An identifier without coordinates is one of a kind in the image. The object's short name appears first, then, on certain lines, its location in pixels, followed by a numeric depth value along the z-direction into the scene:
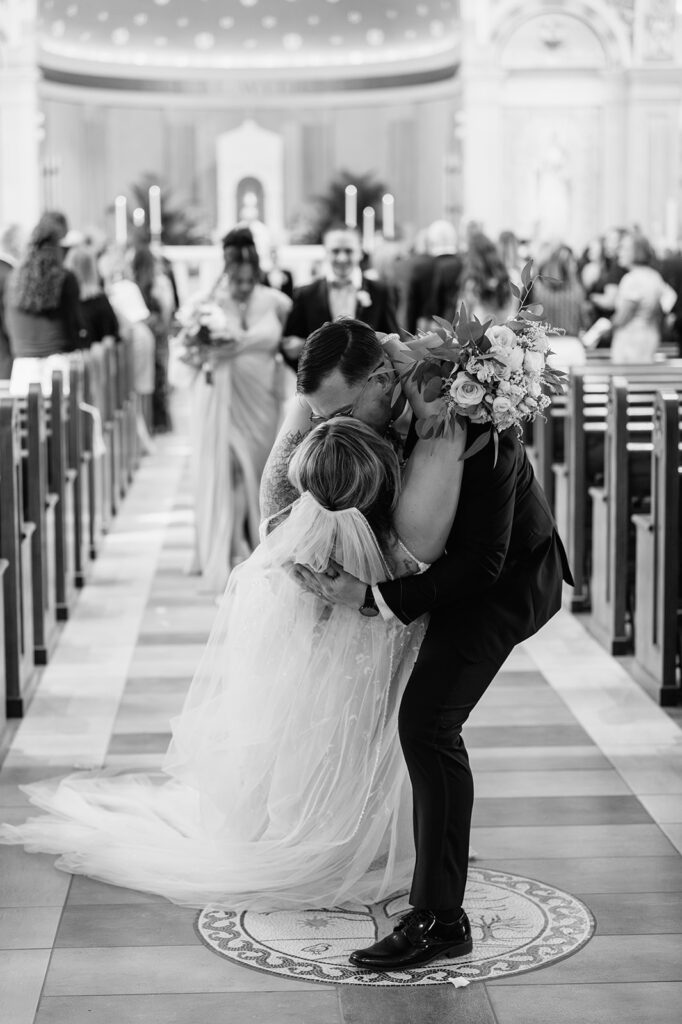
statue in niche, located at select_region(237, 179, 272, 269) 22.92
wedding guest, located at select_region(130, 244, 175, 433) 12.33
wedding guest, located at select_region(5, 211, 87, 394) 8.02
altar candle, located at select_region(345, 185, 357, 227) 19.80
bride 3.55
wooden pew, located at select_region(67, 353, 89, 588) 7.39
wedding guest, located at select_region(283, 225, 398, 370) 7.20
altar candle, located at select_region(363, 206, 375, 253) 17.37
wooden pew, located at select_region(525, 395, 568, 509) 7.64
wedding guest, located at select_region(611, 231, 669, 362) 10.07
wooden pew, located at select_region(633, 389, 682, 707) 5.28
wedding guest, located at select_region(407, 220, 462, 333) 11.08
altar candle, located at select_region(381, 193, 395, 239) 18.98
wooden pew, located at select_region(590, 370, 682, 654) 6.07
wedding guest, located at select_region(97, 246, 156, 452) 11.50
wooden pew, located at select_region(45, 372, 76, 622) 6.66
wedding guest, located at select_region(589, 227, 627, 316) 12.11
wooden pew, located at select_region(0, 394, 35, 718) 5.08
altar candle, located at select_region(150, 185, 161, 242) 18.14
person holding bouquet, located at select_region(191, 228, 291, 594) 7.18
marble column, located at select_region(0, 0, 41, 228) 18.62
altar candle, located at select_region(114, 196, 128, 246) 17.39
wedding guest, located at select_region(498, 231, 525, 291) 10.91
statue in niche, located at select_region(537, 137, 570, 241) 19.19
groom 3.20
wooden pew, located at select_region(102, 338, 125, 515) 9.43
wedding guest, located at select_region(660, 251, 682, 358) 12.23
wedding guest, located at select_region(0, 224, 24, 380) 9.57
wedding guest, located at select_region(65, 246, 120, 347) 9.89
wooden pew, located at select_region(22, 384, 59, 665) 5.90
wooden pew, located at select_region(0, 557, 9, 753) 4.93
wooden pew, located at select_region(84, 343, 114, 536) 8.36
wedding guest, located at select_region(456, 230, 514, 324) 8.56
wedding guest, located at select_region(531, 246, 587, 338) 11.20
